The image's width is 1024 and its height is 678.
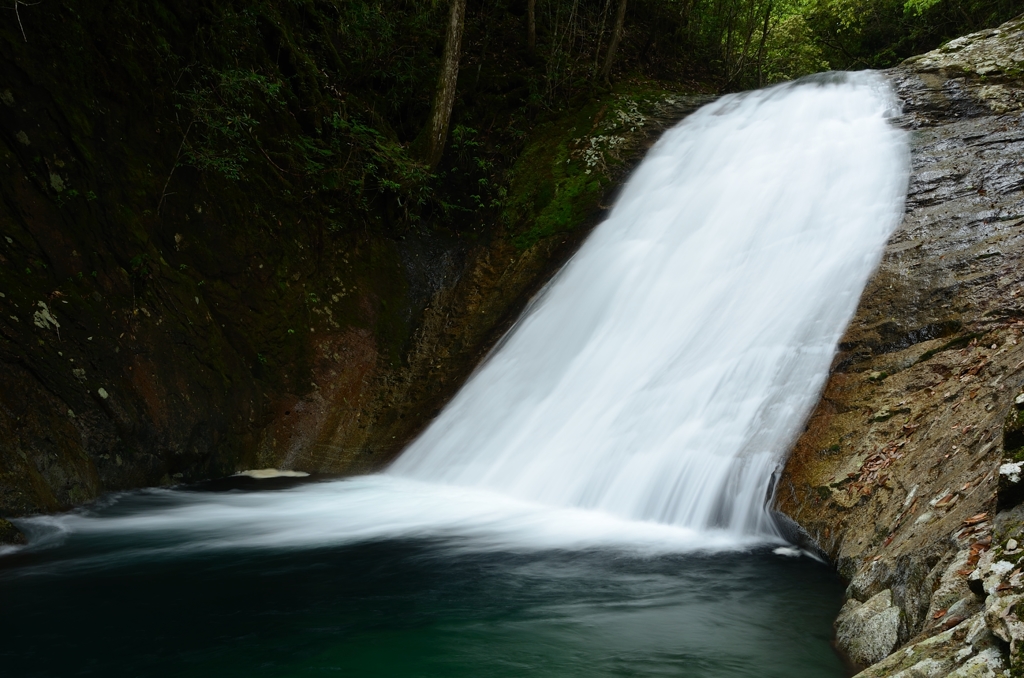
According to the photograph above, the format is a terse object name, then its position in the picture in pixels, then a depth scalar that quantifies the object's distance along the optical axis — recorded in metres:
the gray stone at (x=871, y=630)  3.12
